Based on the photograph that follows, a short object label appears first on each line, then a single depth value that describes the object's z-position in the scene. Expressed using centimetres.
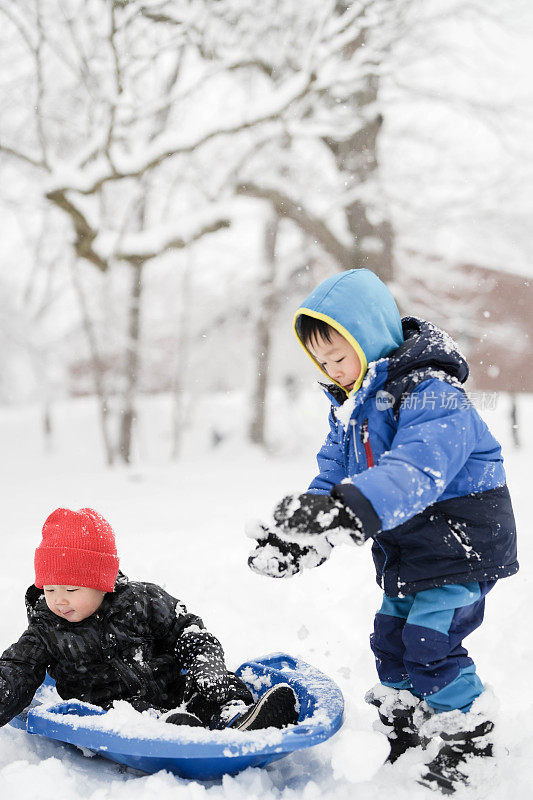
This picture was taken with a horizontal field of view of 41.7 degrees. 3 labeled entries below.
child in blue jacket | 168
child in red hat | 196
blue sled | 155
